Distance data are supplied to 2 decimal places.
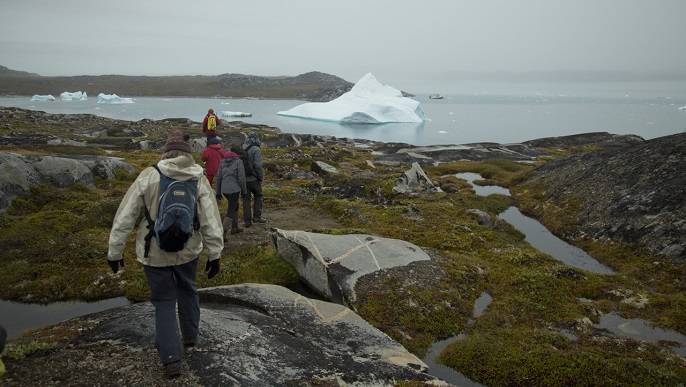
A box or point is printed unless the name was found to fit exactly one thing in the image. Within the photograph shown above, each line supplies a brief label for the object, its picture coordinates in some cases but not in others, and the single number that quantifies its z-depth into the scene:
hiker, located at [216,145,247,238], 14.05
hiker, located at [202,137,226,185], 15.51
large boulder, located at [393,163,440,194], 26.40
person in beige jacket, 5.77
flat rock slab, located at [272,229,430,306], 11.16
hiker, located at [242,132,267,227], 14.68
